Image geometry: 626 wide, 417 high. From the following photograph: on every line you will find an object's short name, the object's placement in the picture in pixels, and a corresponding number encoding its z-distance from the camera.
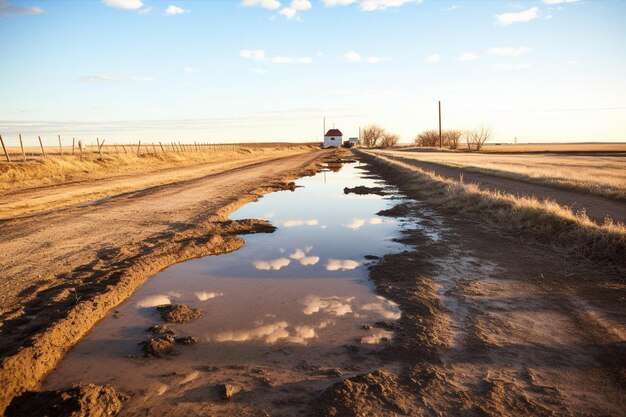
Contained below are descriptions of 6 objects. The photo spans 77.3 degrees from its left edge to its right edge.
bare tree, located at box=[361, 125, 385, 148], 127.12
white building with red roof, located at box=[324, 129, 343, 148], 107.62
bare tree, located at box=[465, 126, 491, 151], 79.38
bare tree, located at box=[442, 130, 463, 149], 86.88
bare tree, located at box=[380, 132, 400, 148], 124.81
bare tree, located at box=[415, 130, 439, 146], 96.06
